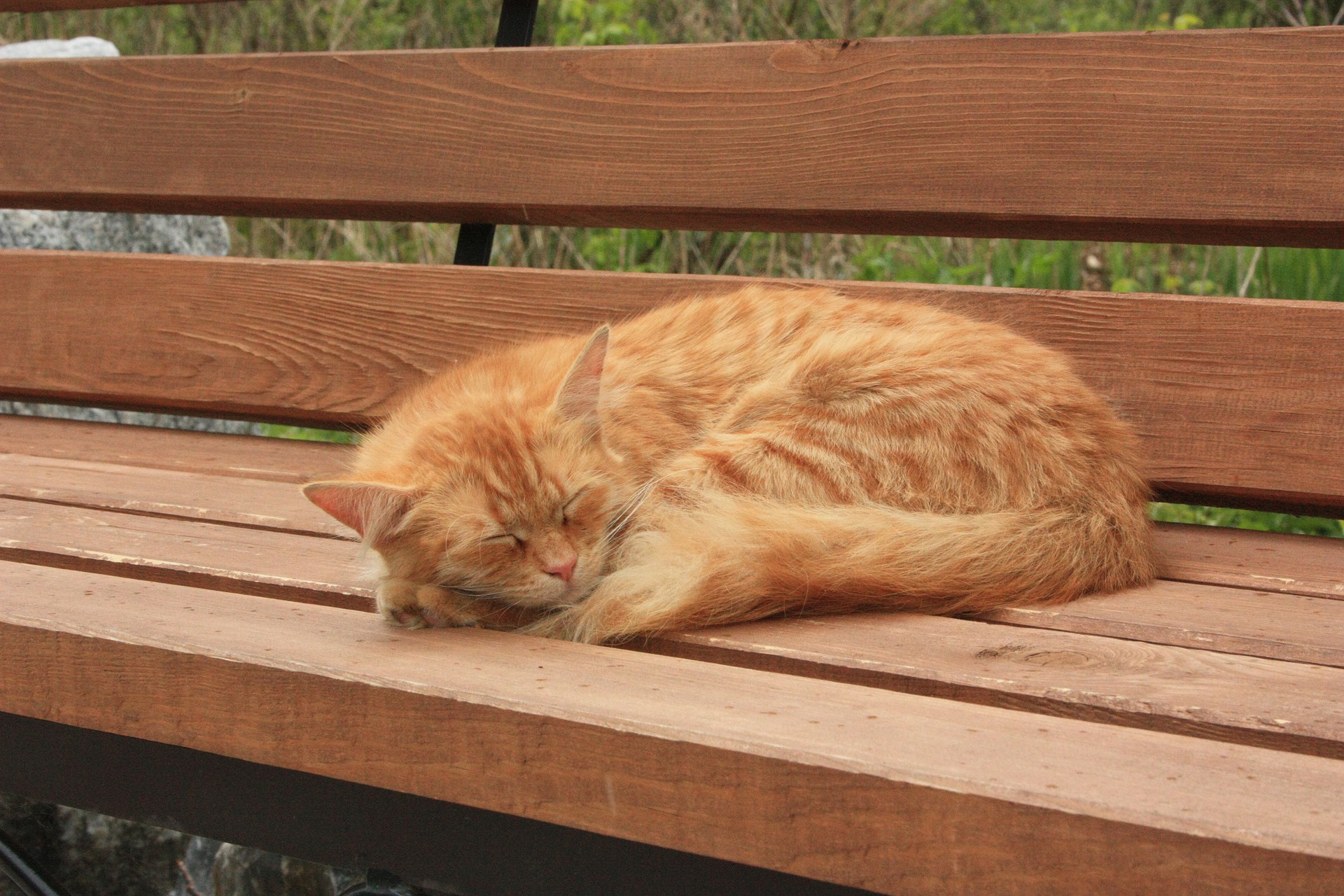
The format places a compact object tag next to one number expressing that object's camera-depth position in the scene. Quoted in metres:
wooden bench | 1.84
